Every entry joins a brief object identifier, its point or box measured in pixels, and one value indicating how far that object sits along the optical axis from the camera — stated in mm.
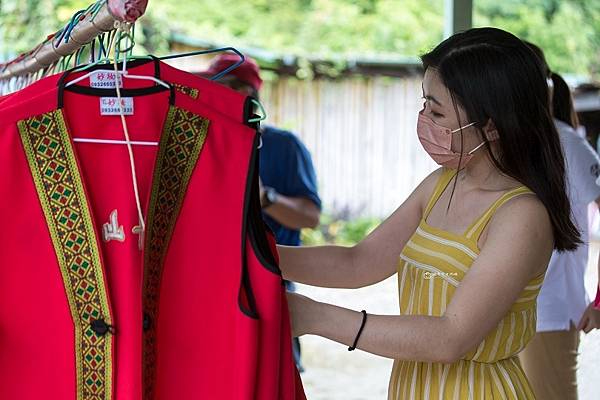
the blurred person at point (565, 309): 3139
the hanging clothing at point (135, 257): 1538
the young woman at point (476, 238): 1678
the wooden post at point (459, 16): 3867
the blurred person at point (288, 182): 3488
